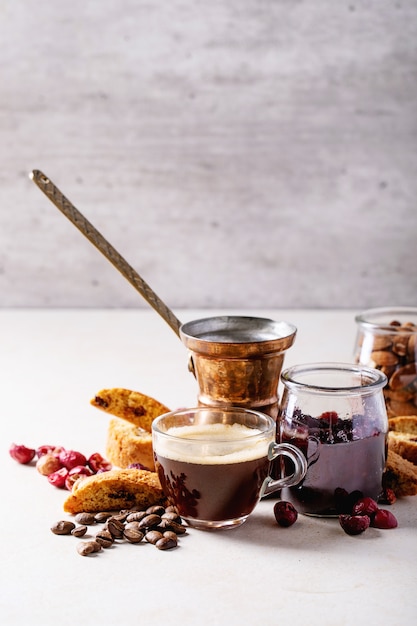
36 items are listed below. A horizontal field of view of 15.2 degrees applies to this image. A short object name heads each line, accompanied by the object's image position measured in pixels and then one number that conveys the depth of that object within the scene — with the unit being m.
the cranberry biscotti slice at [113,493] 0.86
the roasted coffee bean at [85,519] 0.85
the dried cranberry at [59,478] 0.90
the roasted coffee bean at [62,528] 0.84
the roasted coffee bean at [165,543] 0.82
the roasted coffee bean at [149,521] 0.84
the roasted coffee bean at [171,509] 0.86
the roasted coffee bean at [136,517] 0.85
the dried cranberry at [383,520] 0.85
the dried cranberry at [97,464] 0.93
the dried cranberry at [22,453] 0.95
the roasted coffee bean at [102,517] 0.85
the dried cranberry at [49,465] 0.92
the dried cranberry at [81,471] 0.90
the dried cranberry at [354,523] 0.83
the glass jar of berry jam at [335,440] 0.85
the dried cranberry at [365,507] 0.85
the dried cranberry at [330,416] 0.85
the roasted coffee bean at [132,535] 0.83
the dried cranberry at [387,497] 0.88
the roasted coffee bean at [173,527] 0.84
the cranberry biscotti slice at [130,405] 0.91
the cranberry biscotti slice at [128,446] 0.92
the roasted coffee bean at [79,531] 0.83
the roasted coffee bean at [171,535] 0.82
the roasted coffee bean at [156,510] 0.85
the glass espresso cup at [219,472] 0.83
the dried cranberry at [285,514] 0.84
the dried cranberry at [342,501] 0.85
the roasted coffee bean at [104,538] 0.82
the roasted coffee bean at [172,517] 0.85
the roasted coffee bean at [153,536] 0.82
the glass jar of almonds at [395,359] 0.98
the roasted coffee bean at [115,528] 0.83
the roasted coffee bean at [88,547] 0.81
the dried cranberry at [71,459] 0.92
